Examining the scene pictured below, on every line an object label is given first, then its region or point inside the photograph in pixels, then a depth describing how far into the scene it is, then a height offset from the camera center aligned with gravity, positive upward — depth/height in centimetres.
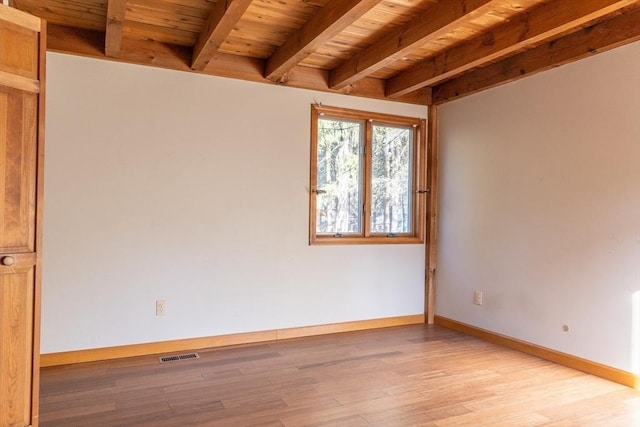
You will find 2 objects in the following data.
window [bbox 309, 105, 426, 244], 408 +41
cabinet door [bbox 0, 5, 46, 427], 193 +2
